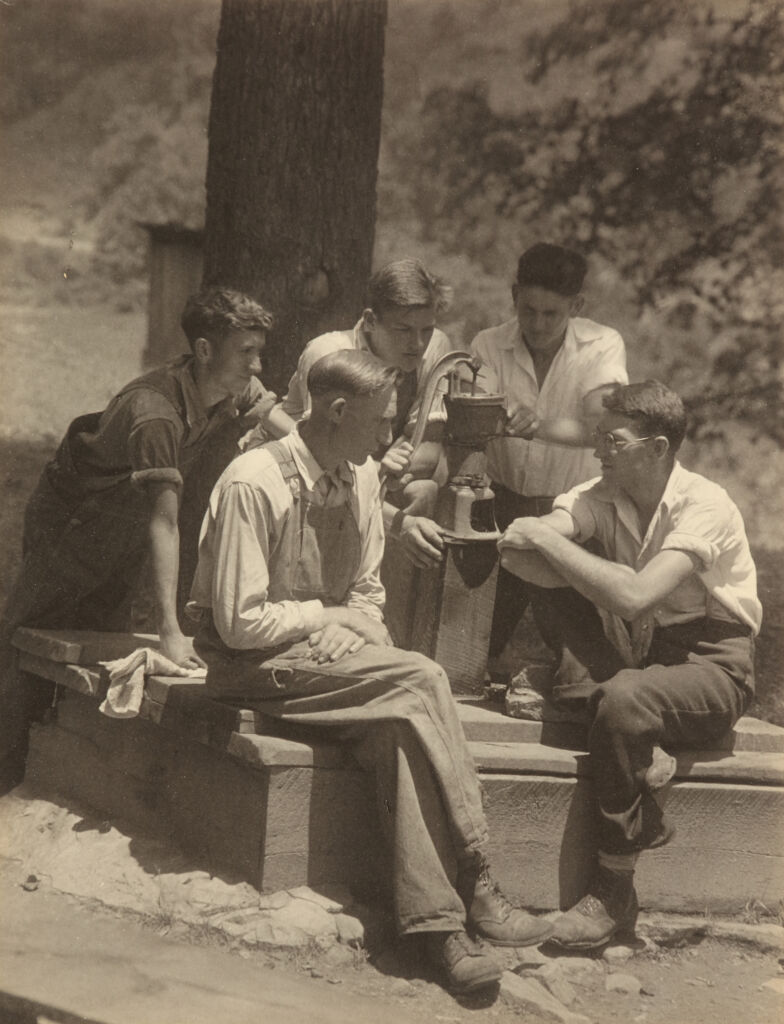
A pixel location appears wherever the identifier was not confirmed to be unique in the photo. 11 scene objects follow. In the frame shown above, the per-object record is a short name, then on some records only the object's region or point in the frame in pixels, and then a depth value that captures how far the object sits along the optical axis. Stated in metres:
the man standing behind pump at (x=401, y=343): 5.24
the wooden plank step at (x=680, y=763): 4.69
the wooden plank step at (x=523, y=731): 4.83
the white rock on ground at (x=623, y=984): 4.46
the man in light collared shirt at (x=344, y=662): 4.25
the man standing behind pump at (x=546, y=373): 5.68
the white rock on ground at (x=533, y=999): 4.15
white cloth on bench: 4.80
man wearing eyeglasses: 4.62
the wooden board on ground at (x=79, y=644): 5.16
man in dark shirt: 5.00
